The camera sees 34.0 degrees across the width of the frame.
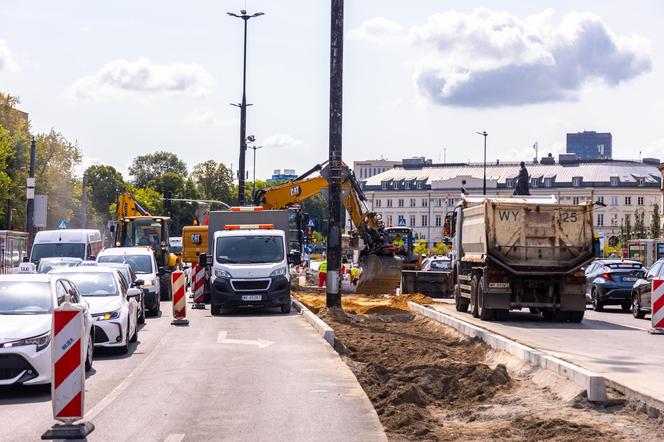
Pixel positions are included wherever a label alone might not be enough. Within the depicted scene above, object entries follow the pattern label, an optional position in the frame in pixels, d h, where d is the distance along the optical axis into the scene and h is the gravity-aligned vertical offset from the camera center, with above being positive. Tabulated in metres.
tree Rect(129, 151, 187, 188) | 159.88 +11.82
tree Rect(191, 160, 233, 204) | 105.94 +6.51
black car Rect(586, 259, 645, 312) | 30.55 -0.81
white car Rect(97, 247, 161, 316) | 27.73 -0.47
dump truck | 23.58 -0.02
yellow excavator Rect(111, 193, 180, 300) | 41.12 +0.49
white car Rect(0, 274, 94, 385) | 12.75 -0.99
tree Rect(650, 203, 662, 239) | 88.12 +2.38
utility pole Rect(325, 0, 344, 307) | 26.03 +2.29
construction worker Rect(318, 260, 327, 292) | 42.56 -1.17
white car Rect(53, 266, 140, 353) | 17.45 -0.98
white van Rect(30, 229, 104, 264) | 36.59 -0.03
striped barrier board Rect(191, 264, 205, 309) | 31.11 -1.13
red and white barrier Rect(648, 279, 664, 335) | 21.16 -0.98
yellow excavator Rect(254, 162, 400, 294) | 36.06 +0.39
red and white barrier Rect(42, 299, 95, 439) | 10.09 -1.15
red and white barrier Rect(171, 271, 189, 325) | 24.38 -1.21
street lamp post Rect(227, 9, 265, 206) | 50.00 +5.54
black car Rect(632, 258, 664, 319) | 24.99 -0.89
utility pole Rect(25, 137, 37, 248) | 46.19 +1.97
